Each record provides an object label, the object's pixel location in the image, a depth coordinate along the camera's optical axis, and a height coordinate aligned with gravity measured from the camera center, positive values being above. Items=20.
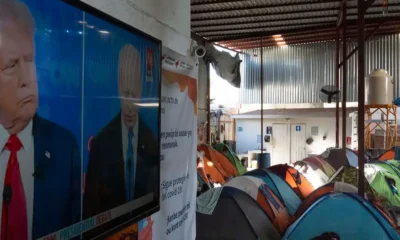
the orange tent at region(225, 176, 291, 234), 4.28 -0.84
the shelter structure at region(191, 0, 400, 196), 7.55 +2.33
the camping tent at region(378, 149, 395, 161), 8.53 -0.67
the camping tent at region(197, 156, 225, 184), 7.60 -0.94
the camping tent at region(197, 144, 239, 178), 8.21 -0.81
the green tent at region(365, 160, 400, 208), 5.77 -0.86
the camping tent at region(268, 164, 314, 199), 5.58 -0.81
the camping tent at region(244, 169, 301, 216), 5.02 -0.86
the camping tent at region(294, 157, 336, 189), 6.41 -0.79
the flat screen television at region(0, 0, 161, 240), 0.89 +0.01
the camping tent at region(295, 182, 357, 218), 4.46 -0.76
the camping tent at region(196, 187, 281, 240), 3.85 -0.95
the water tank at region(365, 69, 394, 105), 9.50 +0.91
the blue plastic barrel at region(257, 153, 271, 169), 10.78 -1.02
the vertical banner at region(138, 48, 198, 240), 1.90 -0.16
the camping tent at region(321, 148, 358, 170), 7.73 -0.65
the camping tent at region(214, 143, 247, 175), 8.65 -0.73
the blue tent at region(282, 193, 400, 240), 3.47 -0.89
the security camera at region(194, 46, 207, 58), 2.39 +0.45
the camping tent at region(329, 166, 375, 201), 5.32 -0.72
